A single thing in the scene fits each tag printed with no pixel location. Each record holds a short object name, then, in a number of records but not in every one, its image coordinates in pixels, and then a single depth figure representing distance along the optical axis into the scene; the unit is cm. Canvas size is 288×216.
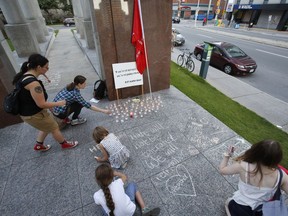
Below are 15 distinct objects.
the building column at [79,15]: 1321
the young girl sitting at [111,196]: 172
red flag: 410
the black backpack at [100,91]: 509
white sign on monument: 466
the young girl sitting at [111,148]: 269
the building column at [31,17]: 1252
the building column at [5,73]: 366
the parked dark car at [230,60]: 894
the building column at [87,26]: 1046
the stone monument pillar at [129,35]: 400
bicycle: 917
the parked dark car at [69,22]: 3144
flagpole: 401
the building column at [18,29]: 866
